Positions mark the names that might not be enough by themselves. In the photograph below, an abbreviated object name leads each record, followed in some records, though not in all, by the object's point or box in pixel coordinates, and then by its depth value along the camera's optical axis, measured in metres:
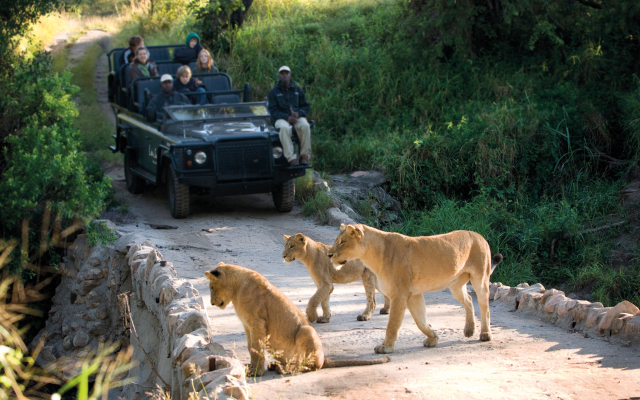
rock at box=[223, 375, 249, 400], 7.01
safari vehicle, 18.72
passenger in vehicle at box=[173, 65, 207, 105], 21.58
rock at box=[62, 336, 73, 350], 17.20
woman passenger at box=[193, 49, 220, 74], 23.81
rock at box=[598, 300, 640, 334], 11.03
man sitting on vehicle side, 19.53
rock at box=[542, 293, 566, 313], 12.31
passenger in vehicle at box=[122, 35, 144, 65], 24.56
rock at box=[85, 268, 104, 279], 16.95
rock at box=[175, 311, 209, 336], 10.09
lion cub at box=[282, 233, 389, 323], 11.22
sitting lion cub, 8.84
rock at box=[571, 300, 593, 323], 11.61
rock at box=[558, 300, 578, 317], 11.93
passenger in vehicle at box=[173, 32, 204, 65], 25.72
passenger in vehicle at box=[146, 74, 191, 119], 20.95
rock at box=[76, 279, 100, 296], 17.02
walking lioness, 9.89
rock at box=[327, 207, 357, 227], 18.88
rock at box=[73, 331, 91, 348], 16.87
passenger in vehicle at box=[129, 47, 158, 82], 23.08
